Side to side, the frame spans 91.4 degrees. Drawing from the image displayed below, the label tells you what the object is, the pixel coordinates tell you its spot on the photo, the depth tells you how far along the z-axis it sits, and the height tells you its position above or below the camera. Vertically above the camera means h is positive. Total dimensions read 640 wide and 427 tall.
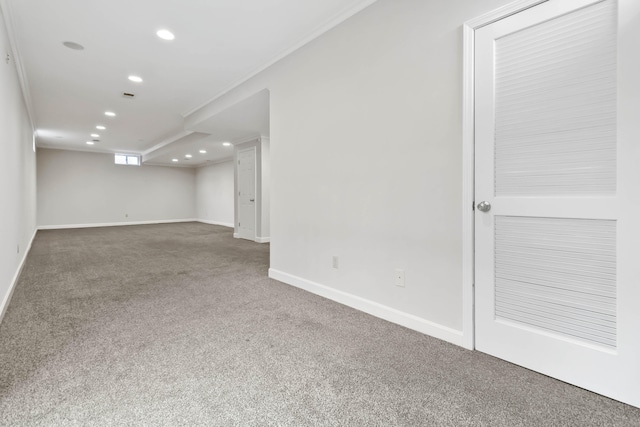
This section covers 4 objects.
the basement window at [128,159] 10.81 +1.75
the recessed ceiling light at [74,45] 3.14 +1.67
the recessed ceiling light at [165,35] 2.92 +1.65
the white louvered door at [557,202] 1.47 +0.02
